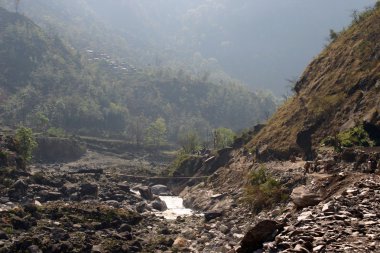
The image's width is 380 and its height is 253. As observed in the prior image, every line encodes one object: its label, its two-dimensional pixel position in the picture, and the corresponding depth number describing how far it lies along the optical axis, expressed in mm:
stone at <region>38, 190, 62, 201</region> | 61750
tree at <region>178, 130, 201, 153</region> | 139212
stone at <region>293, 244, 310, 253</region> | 20330
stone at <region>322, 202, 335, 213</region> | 25016
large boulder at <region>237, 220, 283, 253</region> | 24344
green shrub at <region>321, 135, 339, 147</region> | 57288
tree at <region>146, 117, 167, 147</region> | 197000
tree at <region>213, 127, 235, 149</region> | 143875
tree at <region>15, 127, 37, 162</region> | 85625
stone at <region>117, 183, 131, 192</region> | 80075
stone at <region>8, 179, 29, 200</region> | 59062
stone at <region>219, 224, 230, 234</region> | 43531
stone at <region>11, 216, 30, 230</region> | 43375
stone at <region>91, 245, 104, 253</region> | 37812
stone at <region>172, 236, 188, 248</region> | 42094
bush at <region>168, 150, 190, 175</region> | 109694
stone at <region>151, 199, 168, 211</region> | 71875
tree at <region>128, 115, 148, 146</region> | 189125
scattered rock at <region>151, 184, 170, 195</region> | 95688
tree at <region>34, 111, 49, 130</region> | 182125
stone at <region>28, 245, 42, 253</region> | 35997
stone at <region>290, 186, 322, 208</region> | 28939
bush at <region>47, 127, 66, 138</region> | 166525
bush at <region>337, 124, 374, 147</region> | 50469
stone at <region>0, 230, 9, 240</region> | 39803
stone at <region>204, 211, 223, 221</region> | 53106
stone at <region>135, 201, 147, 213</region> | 64631
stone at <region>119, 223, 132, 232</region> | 47312
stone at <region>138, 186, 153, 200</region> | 81875
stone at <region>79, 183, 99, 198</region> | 68125
